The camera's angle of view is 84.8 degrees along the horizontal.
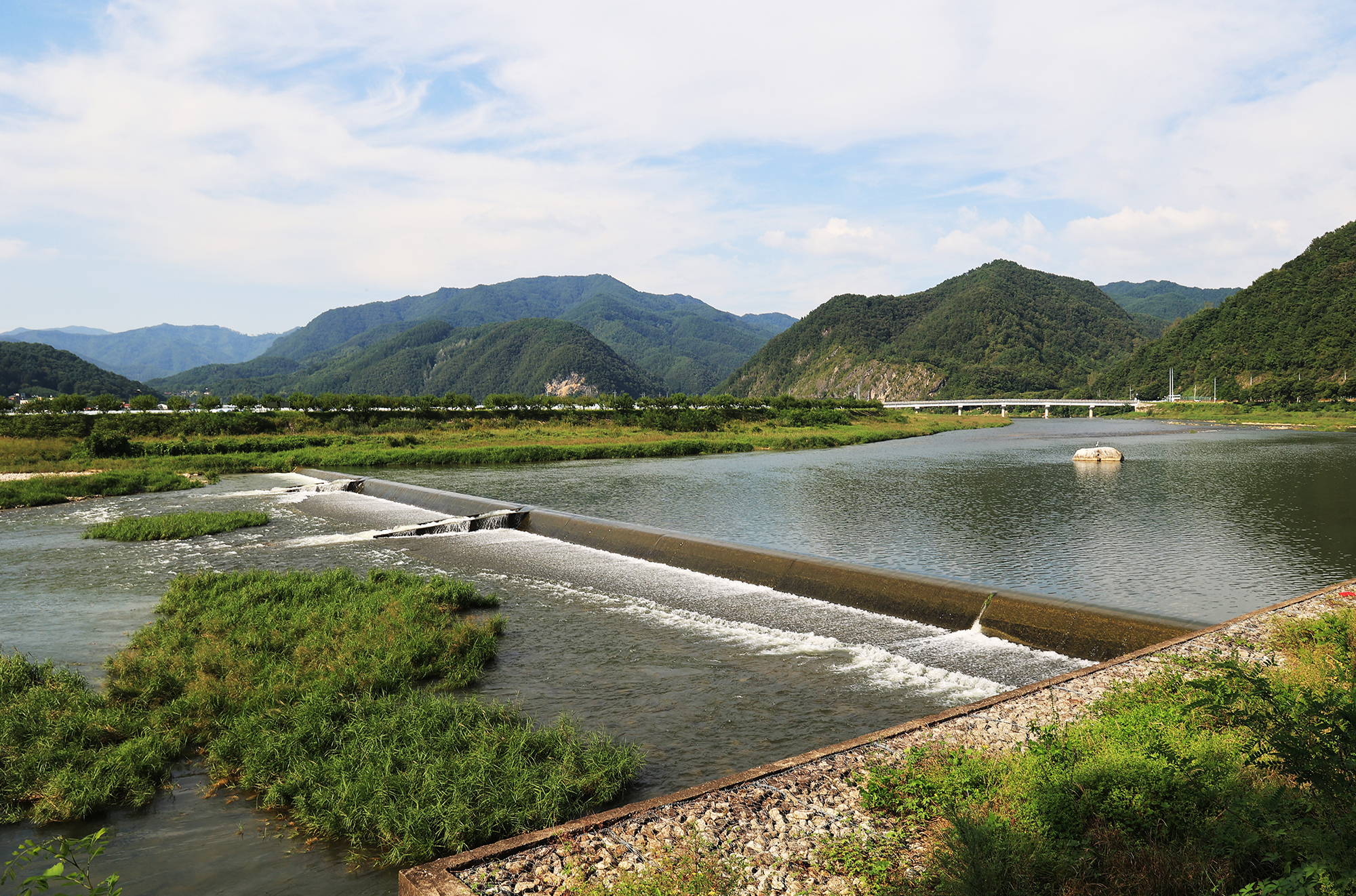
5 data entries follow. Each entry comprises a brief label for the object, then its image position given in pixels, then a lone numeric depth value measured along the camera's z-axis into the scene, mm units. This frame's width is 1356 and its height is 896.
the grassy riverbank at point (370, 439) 42125
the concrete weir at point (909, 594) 9875
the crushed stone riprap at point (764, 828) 4586
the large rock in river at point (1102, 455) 42156
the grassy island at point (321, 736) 5945
